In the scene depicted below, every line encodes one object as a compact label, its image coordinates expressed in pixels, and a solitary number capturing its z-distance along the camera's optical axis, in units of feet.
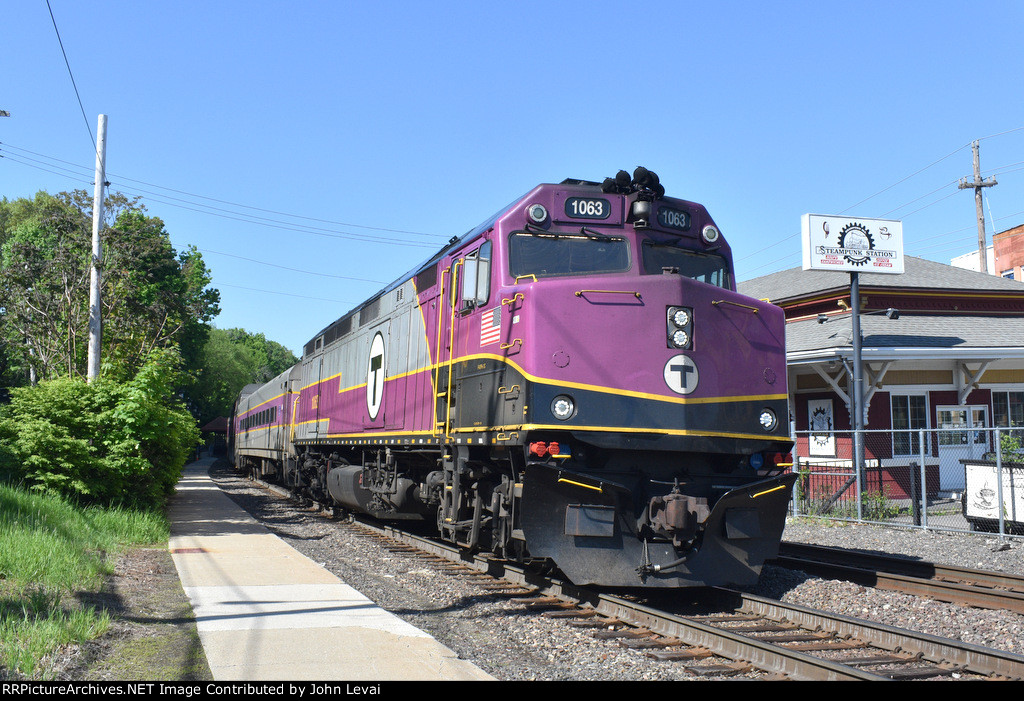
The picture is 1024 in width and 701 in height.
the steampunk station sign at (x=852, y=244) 64.80
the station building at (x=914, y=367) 64.03
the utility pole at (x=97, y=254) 51.37
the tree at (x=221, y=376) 224.33
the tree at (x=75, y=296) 63.77
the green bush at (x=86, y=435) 42.37
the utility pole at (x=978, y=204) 126.11
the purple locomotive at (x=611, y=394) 23.99
